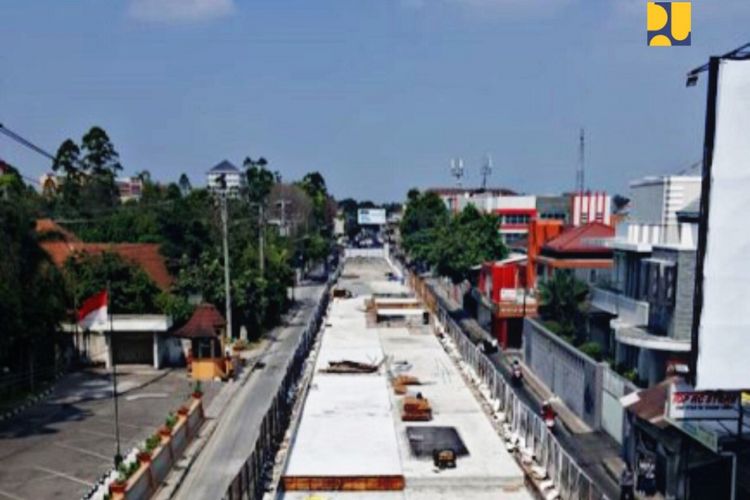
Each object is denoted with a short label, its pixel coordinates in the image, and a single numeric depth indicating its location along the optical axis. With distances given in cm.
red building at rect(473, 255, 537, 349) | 4912
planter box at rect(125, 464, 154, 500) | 2159
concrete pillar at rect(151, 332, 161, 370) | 4259
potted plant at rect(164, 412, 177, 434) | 2710
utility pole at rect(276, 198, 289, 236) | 9977
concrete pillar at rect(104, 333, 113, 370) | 4227
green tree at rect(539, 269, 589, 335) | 4006
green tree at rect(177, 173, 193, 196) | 17225
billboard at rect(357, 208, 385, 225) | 19715
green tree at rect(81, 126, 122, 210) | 9794
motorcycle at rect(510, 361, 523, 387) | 3959
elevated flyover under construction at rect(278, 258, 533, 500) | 2131
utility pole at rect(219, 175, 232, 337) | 4516
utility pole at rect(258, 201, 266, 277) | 5831
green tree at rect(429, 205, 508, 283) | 6394
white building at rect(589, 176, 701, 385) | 2617
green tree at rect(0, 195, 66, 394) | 3294
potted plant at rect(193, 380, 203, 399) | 3231
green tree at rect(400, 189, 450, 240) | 10812
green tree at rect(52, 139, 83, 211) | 9464
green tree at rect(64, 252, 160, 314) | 4297
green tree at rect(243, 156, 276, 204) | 11331
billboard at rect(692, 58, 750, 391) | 1552
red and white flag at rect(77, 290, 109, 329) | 2900
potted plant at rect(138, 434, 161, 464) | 2350
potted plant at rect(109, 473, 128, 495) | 2068
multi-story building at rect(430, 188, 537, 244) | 9219
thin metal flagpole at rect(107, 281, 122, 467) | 2439
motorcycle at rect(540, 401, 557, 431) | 2939
